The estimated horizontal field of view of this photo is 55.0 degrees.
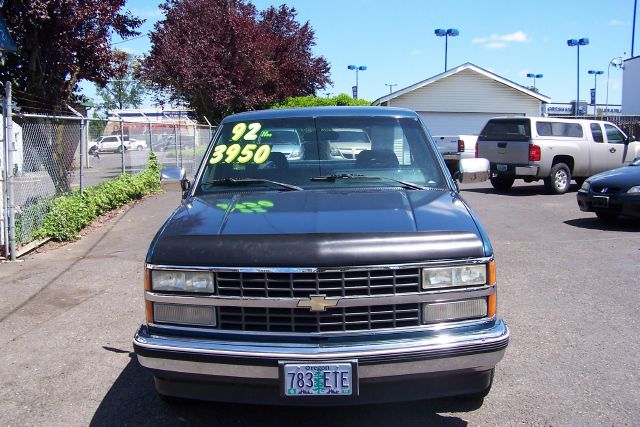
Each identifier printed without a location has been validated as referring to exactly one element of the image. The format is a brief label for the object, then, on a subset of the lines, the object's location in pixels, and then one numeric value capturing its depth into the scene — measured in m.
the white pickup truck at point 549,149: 15.55
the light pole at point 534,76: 55.61
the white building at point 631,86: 41.97
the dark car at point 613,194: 10.06
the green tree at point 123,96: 76.10
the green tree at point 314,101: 27.69
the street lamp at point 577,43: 37.40
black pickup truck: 3.00
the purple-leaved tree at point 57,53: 10.41
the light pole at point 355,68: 47.75
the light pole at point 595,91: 52.31
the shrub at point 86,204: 9.34
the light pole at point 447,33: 34.43
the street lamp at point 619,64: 37.72
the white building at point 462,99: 30.59
